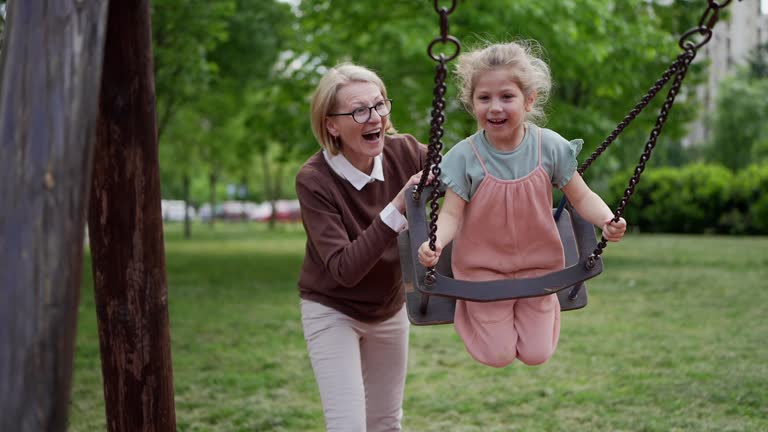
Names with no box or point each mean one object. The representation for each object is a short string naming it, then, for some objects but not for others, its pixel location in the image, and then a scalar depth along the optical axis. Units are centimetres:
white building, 7819
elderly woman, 306
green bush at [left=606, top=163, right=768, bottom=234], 2667
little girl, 299
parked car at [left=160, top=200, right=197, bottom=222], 5551
